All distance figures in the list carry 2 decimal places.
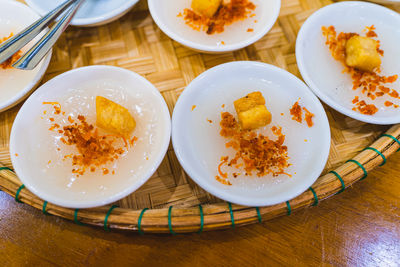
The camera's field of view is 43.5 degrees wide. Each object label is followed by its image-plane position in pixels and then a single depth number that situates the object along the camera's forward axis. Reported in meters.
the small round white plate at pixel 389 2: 0.33
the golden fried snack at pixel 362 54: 0.29
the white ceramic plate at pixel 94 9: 0.30
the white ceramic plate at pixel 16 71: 0.28
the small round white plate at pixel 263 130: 0.26
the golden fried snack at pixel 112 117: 0.26
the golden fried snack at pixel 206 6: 0.31
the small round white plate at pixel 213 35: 0.30
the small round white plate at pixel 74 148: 0.26
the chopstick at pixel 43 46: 0.27
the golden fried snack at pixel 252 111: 0.27
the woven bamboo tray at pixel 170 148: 0.26
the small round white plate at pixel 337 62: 0.29
